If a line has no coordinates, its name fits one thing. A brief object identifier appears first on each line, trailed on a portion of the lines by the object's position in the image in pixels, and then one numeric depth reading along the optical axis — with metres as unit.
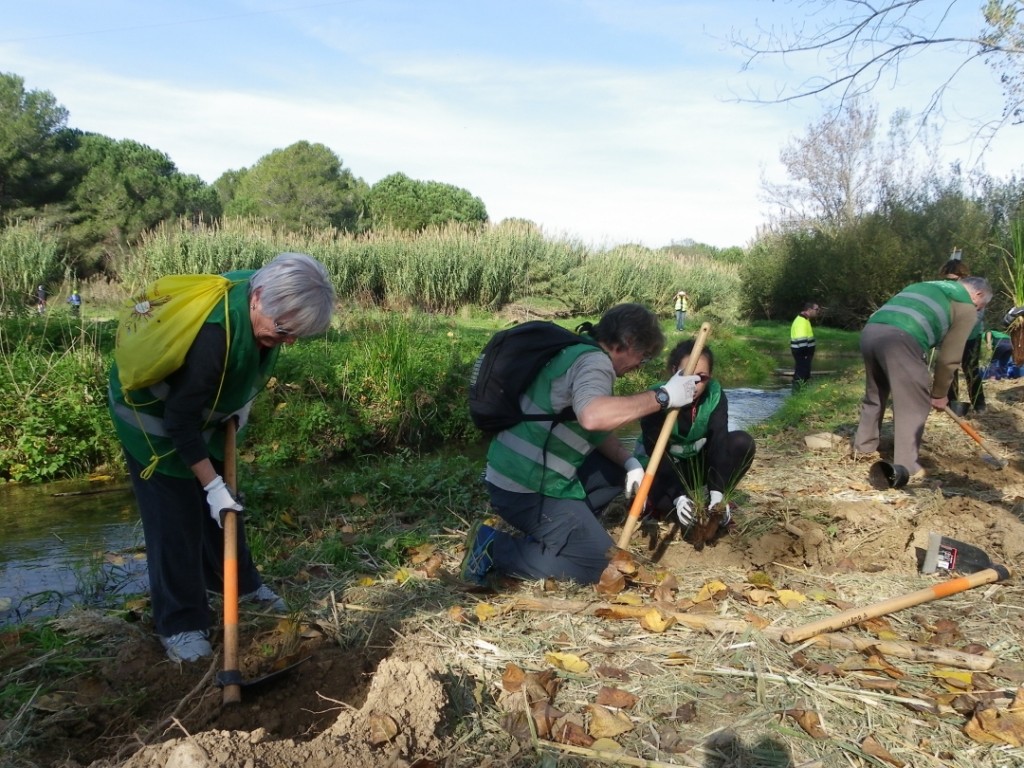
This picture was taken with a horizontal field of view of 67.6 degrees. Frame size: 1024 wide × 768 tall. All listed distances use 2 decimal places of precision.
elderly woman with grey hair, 2.89
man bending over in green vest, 5.58
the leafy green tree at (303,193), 47.94
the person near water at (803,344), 13.20
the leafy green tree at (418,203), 52.66
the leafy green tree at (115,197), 34.09
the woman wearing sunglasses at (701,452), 4.50
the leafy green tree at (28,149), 32.28
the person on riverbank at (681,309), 22.52
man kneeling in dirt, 3.68
